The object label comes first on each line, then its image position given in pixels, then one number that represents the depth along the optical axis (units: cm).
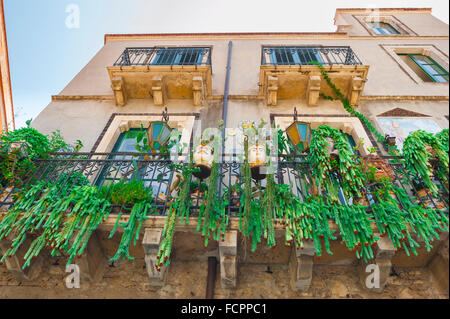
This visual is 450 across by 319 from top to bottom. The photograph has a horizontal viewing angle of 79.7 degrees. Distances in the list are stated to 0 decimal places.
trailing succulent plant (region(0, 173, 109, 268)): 376
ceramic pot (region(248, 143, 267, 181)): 460
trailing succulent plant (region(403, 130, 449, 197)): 412
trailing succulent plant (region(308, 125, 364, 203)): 413
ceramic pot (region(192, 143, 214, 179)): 469
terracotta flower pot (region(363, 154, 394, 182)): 446
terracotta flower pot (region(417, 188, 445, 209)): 417
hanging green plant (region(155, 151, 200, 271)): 365
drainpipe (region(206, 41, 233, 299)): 415
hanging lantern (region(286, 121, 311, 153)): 487
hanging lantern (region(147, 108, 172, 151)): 516
